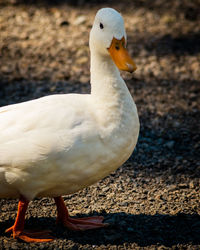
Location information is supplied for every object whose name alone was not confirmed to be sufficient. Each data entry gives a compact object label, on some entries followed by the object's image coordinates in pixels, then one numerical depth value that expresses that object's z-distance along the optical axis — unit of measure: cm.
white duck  553
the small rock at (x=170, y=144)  907
